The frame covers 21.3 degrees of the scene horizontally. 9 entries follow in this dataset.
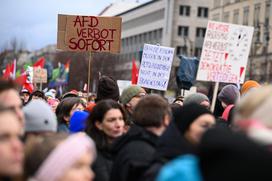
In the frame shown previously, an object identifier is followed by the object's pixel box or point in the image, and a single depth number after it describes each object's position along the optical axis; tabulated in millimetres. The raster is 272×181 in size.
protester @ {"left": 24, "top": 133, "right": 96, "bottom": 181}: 3951
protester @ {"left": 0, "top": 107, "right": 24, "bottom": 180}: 3816
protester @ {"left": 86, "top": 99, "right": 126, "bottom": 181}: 6172
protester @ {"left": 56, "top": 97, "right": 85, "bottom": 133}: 8094
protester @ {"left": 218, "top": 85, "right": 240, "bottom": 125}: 9477
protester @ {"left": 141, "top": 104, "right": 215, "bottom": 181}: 4636
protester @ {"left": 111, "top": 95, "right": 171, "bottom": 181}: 5203
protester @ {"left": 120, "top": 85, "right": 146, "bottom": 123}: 8438
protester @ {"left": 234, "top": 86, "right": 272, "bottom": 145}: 3555
